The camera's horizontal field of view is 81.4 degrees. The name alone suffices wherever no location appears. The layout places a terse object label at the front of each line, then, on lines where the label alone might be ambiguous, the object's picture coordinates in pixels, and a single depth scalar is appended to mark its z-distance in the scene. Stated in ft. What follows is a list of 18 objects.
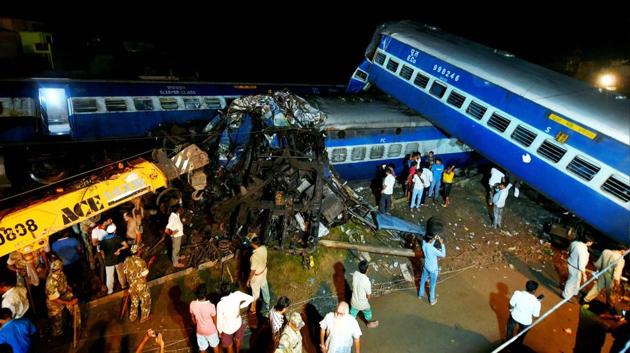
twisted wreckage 30.58
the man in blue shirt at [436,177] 42.96
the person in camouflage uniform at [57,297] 22.38
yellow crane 21.24
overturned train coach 31.96
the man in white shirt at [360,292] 23.48
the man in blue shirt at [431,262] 26.40
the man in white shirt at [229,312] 20.20
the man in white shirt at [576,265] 28.43
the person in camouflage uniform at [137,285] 23.79
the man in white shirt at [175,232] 28.50
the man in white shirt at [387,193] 37.91
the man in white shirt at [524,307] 22.53
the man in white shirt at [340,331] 19.03
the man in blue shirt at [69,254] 26.37
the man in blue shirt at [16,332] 18.86
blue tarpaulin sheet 36.32
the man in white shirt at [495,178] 43.57
